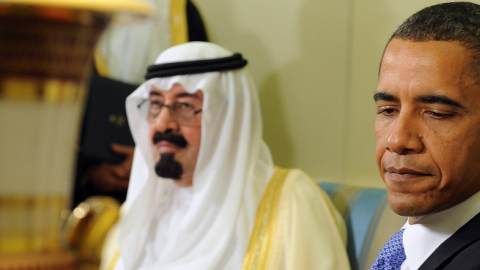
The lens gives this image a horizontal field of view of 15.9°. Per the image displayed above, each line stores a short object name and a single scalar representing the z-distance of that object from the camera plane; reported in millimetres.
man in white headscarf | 3131
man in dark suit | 2547
